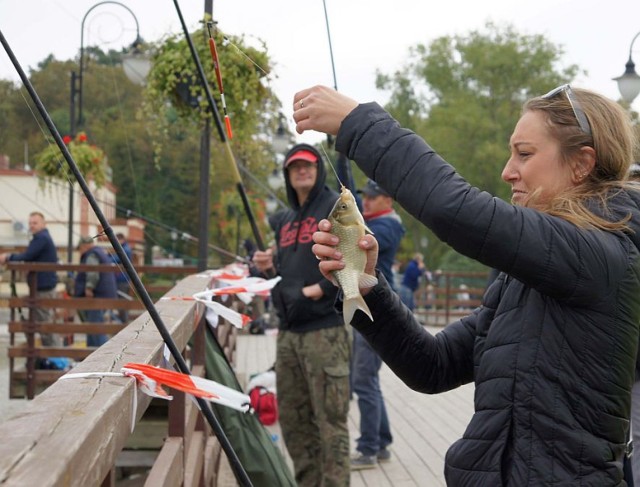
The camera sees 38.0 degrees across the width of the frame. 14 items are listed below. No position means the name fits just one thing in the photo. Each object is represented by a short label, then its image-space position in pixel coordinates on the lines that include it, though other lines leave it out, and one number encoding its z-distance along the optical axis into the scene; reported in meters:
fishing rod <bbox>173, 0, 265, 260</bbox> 4.05
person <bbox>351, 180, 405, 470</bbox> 6.20
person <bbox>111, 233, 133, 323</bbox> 10.81
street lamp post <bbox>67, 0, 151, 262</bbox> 8.86
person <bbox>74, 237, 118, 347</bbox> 10.69
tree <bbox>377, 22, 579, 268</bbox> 41.94
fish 2.17
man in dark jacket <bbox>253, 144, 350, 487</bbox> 4.89
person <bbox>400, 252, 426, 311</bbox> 14.60
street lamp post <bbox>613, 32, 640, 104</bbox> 14.62
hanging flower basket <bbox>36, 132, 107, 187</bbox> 11.74
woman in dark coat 1.86
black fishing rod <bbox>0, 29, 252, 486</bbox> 2.44
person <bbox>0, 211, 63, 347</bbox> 10.05
